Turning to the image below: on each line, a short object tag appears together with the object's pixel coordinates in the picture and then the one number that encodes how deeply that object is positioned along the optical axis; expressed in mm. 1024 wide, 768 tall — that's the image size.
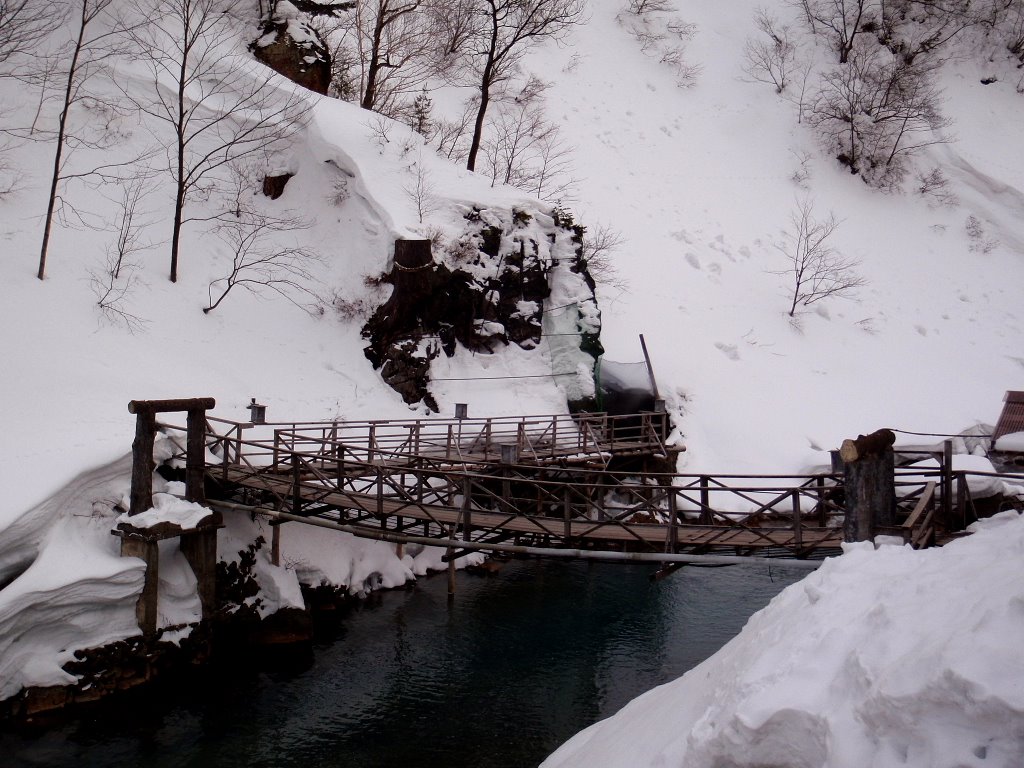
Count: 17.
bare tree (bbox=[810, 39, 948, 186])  36469
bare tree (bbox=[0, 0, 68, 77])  22255
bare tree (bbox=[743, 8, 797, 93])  40625
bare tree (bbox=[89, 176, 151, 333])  18500
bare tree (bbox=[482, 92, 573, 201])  30922
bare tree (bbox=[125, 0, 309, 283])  24094
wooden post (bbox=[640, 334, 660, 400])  22969
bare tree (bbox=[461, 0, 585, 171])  28172
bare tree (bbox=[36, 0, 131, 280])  19756
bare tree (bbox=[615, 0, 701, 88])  41156
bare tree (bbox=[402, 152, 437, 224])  23578
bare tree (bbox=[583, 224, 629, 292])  28047
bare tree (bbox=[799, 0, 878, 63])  40906
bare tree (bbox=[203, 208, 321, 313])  22109
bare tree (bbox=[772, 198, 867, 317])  29984
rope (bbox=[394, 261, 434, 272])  22000
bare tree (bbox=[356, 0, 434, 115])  29609
